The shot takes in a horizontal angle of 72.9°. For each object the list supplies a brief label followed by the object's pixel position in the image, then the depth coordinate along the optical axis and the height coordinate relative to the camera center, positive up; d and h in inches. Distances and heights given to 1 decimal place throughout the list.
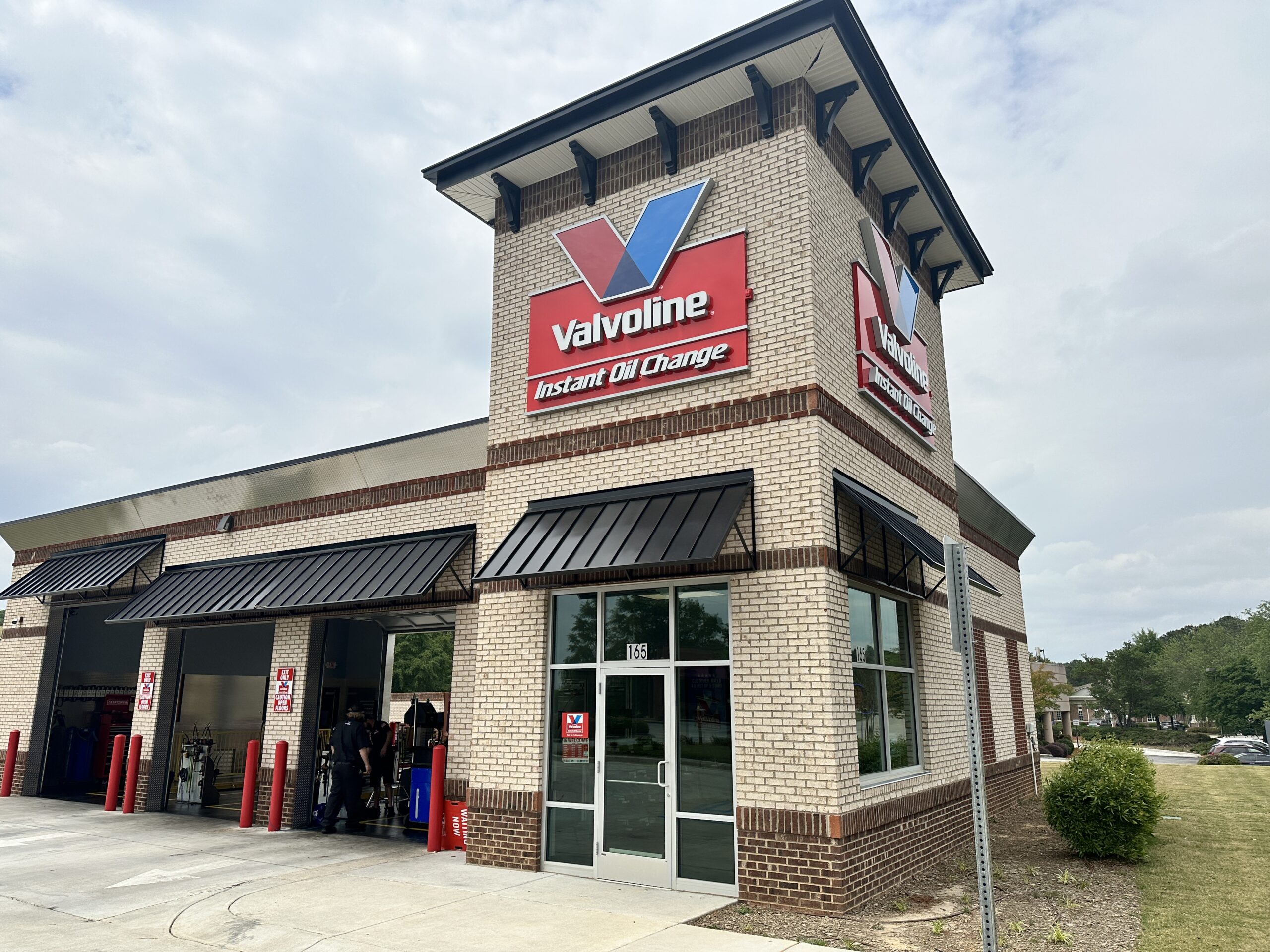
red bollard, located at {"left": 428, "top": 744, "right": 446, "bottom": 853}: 472.1 -58.8
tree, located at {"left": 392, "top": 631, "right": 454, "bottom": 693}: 1099.9 +42.7
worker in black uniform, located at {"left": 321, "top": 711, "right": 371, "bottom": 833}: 535.5 -43.1
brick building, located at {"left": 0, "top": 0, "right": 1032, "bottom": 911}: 358.0 +91.4
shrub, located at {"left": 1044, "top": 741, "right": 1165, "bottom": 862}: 431.2 -54.5
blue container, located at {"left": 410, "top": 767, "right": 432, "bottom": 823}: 552.4 -61.6
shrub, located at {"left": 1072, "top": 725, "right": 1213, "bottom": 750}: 2529.5 -127.2
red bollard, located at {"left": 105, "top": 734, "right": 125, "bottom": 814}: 648.4 -60.4
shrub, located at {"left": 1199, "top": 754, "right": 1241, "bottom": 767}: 1424.7 -106.2
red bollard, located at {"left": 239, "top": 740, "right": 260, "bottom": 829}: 566.6 -58.6
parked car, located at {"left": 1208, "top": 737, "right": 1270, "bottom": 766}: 1674.5 -109.8
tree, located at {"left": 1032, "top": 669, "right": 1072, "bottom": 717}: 1642.5 +6.6
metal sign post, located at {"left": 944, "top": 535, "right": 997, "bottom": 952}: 207.5 -1.2
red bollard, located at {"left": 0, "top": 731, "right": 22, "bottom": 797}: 749.9 -54.4
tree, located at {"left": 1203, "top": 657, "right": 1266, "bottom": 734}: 2459.4 -0.6
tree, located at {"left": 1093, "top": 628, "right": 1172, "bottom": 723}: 2856.8 +32.9
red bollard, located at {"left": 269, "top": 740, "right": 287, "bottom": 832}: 552.7 -54.4
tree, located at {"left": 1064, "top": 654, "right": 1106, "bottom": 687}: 3132.4 +93.7
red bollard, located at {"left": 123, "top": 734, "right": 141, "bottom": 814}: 640.4 -62.3
